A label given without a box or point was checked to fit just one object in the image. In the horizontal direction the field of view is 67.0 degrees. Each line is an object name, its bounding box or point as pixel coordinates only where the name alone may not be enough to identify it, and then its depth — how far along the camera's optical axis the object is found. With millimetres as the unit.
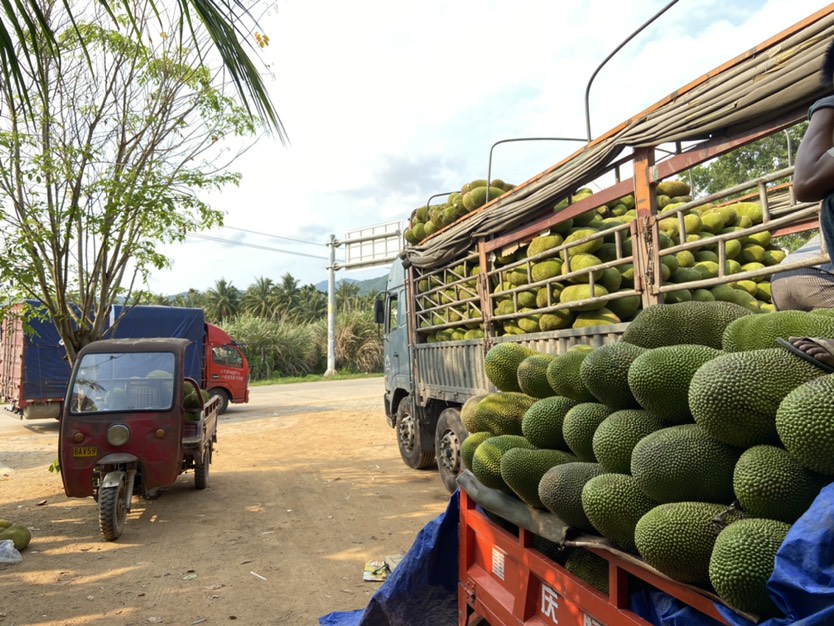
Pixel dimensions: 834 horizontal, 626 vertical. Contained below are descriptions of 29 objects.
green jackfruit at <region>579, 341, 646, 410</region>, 2211
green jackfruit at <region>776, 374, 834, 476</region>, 1420
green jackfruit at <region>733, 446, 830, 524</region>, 1510
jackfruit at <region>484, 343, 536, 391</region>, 3336
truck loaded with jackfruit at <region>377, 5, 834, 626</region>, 1515
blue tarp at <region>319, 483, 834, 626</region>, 1256
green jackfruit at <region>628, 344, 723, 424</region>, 1938
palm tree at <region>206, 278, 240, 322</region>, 47959
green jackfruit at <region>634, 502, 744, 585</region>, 1598
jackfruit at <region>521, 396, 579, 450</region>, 2598
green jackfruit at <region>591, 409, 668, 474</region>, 2041
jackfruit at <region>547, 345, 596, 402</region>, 2550
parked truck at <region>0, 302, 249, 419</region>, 13344
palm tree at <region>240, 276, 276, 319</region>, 48750
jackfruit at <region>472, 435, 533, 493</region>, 2740
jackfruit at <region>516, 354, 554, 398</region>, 3002
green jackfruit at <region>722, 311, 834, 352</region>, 1808
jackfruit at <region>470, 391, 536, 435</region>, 3062
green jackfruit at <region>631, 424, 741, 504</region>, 1734
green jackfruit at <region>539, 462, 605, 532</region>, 2145
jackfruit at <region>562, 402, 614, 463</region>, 2324
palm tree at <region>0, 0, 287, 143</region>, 2324
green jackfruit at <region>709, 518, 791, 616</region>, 1414
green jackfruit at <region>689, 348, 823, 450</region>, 1627
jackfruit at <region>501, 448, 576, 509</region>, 2449
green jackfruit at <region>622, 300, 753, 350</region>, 2273
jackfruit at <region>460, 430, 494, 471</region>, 3195
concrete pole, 30922
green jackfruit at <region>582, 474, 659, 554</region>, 1883
